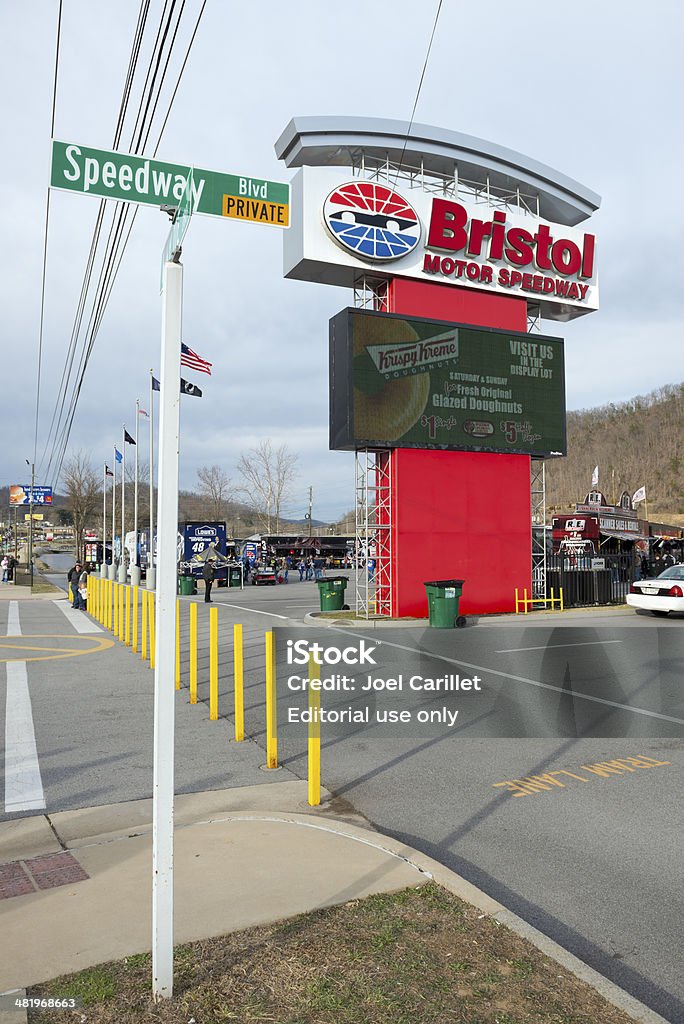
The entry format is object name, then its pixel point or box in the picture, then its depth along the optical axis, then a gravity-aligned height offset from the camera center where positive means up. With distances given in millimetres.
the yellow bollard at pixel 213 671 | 9000 -1561
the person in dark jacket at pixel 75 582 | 27688 -1563
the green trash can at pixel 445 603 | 18797 -1618
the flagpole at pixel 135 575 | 31172 -1505
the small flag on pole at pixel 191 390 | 21844 +4176
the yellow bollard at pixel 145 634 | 13914 -1737
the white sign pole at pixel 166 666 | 3242 -540
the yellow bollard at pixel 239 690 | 8016 -1586
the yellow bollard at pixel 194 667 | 9607 -1714
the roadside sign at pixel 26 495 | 78312 +4697
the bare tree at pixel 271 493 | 79188 +4505
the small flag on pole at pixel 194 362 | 21578 +4878
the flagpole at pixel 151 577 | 29891 -1521
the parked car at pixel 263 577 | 44031 -2224
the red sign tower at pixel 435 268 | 20469 +7472
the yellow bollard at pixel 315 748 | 5883 -1592
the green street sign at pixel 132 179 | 3602 +1682
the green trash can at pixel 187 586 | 34250 -2122
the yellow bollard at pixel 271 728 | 6965 -1734
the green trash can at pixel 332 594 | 22844 -1664
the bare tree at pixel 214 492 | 97119 +5776
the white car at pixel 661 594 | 21203 -1659
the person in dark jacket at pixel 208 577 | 28828 -1461
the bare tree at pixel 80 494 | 70688 +4220
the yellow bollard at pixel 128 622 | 16644 -1956
